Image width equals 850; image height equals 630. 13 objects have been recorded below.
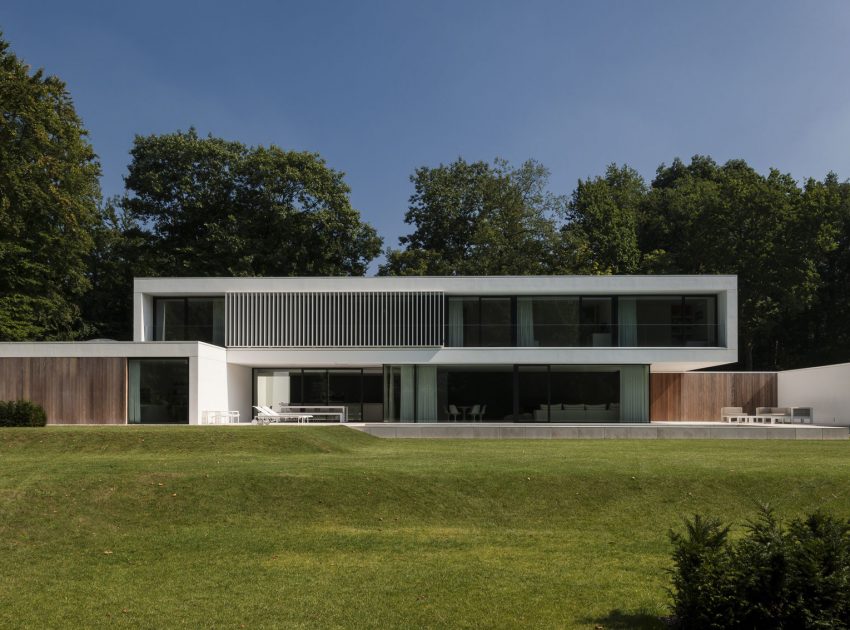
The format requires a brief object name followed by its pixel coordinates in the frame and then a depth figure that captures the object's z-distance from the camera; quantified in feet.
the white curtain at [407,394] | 102.01
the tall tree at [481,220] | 160.04
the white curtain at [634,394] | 102.58
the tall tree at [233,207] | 147.84
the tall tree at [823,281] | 150.82
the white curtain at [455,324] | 102.89
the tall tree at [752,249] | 151.43
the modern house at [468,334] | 101.35
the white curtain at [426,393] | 101.91
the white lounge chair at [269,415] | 95.45
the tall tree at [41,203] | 109.70
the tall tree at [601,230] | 162.40
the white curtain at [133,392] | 90.79
